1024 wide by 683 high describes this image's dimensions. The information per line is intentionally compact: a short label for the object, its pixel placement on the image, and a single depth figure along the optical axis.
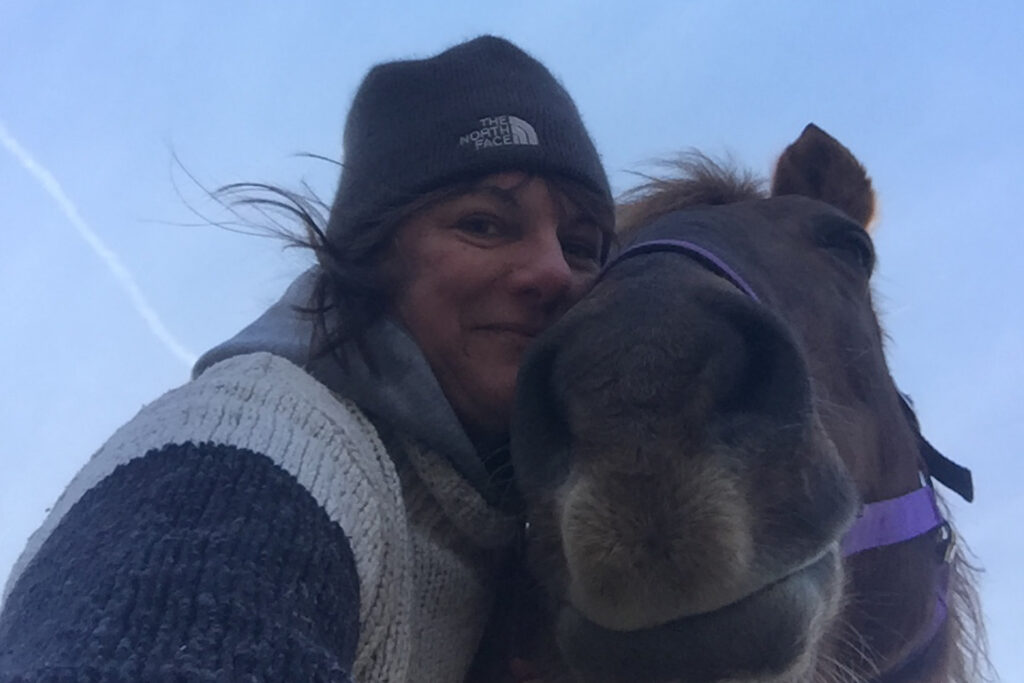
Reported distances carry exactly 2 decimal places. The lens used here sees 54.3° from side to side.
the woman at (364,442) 0.31
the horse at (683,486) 0.38
